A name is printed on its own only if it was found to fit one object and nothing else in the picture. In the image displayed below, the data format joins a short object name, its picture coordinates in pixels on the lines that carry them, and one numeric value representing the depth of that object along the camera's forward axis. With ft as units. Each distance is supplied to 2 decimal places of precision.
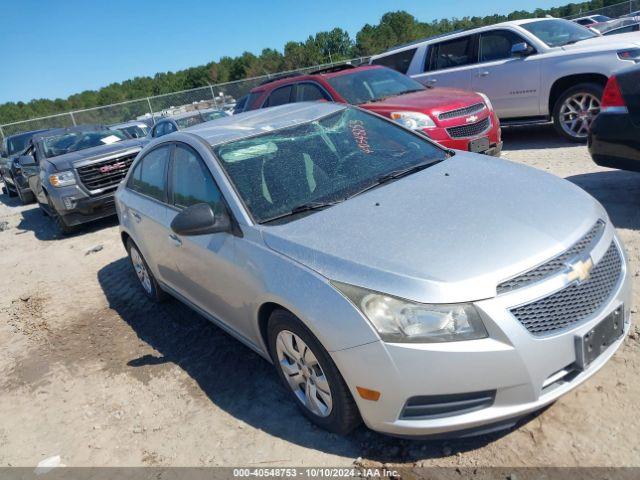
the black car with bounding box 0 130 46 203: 43.80
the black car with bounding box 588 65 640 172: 14.88
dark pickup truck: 28.60
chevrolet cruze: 7.44
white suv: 24.18
